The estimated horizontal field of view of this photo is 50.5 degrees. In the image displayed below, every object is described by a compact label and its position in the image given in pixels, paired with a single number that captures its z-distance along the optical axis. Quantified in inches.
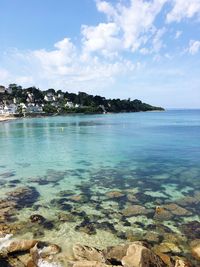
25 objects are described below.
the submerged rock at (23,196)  424.5
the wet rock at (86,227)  334.7
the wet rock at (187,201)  419.7
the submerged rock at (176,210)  382.9
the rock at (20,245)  285.2
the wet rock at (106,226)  337.1
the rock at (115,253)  272.2
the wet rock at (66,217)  365.3
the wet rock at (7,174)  603.2
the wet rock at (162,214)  370.2
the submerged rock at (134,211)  385.4
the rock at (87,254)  268.4
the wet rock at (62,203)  407.4
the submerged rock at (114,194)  457.1
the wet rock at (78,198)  440.6
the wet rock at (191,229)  321.8
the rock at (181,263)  257.7
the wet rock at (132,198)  434.7
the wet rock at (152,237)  311.4
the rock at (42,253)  267.2
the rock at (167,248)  290.1
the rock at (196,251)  280.3
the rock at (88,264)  245.8
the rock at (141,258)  252.7
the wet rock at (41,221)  347.3
